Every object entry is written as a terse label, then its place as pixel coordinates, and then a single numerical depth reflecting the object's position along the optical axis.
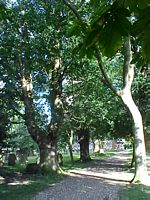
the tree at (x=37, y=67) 11.41
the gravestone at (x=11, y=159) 17.44
